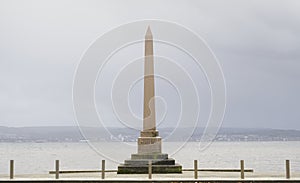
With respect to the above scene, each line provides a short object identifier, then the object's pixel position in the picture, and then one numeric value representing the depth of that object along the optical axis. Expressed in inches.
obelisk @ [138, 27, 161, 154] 1021.8
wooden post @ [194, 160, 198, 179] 820.6
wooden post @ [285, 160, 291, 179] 807.7
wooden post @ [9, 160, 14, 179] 819.6
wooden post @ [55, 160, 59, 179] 810.4
